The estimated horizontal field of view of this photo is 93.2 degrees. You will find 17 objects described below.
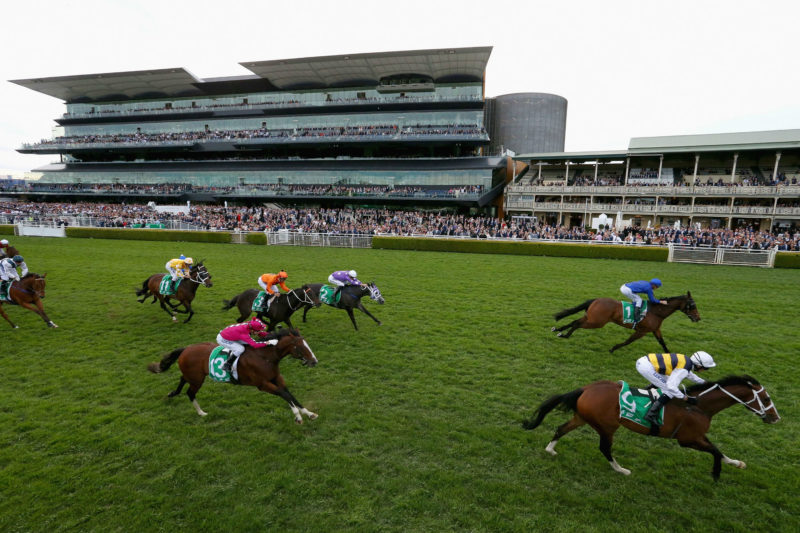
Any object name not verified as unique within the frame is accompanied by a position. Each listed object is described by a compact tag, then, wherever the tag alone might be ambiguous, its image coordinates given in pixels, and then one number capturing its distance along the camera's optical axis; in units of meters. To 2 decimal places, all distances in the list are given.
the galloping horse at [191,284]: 8.47
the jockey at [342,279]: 8.17
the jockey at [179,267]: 8.48
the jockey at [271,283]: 7.38
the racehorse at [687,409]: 3.77
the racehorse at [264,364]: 4.70
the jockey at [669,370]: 3.77
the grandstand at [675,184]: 28.38
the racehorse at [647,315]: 6.81
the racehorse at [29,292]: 8.00
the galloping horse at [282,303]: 7.63
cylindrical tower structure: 47.91
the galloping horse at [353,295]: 8.14
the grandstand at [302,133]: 38.56
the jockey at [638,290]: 6.82
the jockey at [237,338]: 4.69
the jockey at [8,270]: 7.80
